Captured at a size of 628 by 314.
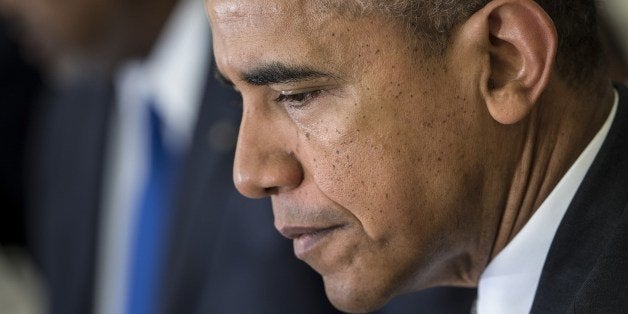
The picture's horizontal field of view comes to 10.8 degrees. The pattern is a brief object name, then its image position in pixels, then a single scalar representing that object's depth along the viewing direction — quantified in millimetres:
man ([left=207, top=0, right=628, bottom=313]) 1681
